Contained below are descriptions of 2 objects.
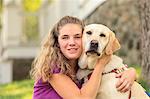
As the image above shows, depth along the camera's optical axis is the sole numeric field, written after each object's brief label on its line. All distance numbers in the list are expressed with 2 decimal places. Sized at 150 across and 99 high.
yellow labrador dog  4.84
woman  4.84
